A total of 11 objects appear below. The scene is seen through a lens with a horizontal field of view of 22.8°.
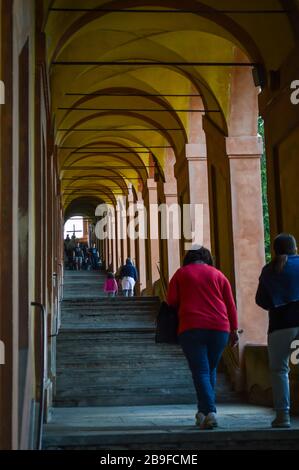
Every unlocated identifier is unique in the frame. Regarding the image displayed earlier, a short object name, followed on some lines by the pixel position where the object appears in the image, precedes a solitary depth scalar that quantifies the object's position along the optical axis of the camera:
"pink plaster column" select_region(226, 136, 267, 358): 11.27
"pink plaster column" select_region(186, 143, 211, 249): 14.48
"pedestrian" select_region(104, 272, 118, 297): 21.98
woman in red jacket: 6.02
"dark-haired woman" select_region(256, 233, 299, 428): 5.97
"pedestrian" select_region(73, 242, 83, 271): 37.09
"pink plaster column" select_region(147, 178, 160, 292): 21.06
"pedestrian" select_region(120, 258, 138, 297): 21.09
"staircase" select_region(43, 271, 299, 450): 5.43
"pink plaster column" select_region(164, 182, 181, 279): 17.67
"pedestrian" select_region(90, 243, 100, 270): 38.27
